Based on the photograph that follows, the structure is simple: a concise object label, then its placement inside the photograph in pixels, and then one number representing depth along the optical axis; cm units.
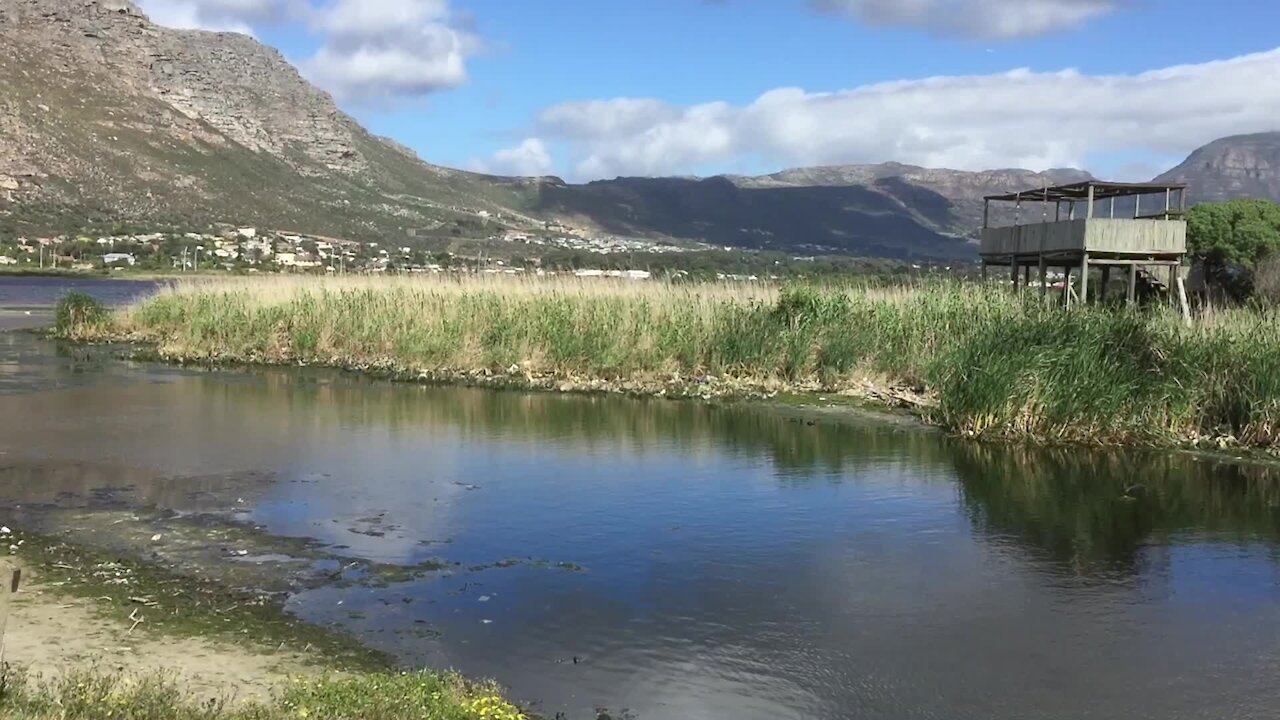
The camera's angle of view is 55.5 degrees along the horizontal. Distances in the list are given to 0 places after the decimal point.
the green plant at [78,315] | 3112
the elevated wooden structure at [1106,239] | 2778
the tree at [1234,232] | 3566
